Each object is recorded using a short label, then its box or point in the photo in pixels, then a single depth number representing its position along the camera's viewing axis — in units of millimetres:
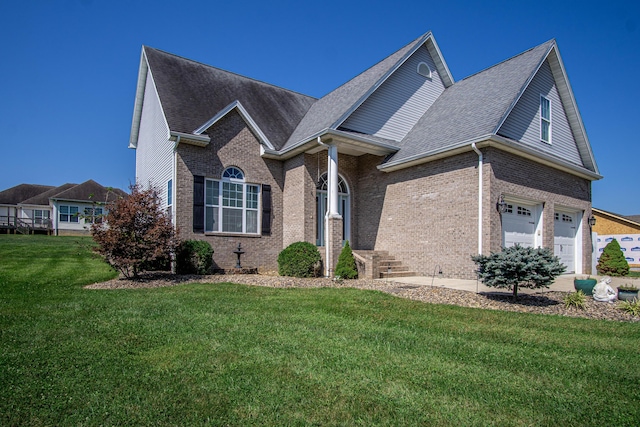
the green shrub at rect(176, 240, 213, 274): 11977
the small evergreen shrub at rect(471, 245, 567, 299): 7426
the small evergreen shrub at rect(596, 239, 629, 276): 14828
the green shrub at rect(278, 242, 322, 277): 11961
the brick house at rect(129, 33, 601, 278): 11914
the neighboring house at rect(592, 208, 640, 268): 22684
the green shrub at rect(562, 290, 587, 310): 7523
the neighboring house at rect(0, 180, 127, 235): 33656
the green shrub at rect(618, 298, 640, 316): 7023
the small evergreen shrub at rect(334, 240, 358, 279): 11789
